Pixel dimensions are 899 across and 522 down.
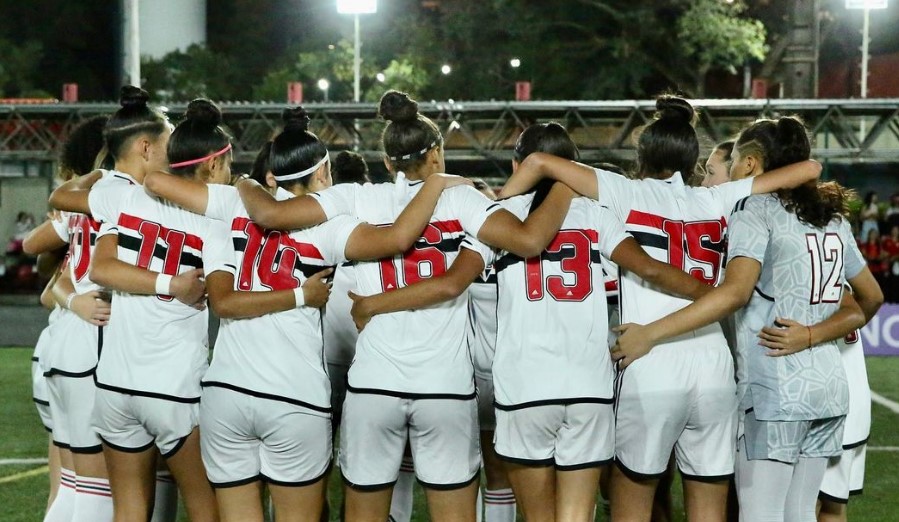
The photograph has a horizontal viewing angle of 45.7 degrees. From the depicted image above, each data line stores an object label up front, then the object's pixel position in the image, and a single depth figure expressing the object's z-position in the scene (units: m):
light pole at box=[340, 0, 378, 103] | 30.40
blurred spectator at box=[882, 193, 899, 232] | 16.56
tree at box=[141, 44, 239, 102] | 38.47
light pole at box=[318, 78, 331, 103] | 41.00
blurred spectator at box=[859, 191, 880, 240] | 16.97
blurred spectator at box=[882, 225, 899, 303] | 15.81
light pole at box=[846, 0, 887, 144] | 27.04
